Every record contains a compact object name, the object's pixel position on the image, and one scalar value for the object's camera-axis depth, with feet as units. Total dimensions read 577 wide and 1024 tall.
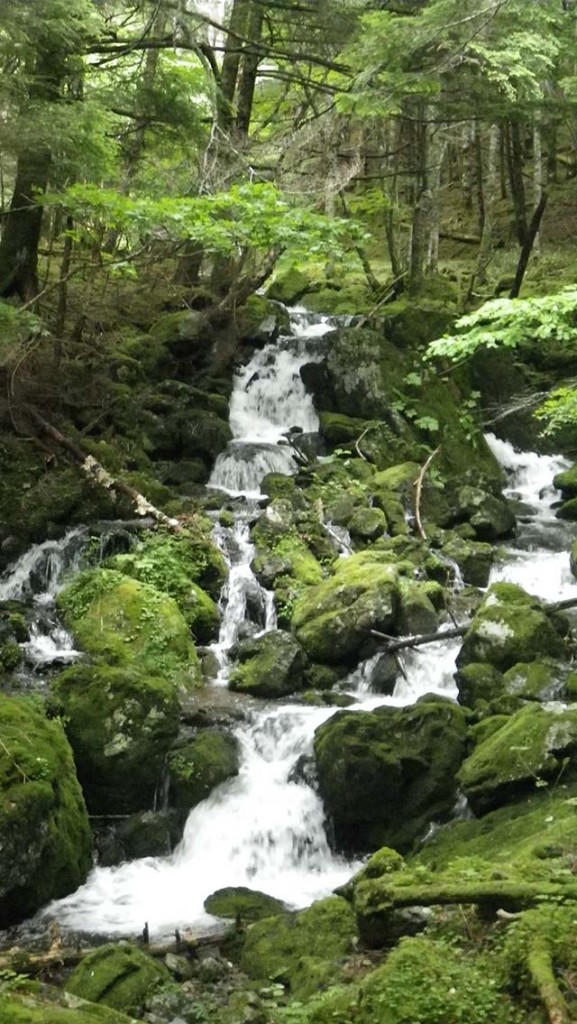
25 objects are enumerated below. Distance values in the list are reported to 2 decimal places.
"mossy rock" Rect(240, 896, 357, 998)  18.45
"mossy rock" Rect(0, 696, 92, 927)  21.93
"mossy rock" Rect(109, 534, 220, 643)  38.06
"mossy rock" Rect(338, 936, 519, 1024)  12.61
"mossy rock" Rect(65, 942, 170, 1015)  17.63
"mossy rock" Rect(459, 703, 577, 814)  23.68
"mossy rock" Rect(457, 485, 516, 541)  47.21
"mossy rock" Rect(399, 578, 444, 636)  36.55
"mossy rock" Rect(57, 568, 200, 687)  34.12
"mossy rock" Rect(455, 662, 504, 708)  29.96
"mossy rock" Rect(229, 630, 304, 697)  33.27
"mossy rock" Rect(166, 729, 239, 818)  27.12
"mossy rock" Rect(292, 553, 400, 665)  34.96
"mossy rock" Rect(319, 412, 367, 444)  54.95
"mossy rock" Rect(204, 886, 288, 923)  22.84
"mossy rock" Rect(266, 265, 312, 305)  74.84
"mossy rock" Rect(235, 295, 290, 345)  61.26
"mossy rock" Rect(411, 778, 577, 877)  18.25
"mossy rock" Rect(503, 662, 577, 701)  29.35
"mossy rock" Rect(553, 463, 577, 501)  53.50
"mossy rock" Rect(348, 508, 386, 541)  44.91
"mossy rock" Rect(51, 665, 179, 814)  26.81
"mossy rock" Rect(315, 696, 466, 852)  26.17
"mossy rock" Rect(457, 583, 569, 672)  31.71
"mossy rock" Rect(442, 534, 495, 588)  42.39
